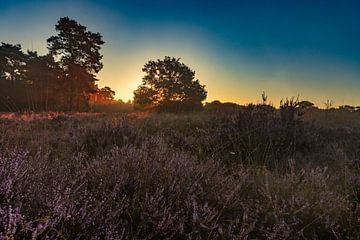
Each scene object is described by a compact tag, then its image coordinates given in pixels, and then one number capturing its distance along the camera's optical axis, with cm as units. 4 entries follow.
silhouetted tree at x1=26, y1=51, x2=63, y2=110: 3328
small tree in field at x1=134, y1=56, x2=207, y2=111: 3688
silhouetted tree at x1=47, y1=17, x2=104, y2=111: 3322
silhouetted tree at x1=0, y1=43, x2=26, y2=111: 3250
